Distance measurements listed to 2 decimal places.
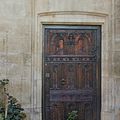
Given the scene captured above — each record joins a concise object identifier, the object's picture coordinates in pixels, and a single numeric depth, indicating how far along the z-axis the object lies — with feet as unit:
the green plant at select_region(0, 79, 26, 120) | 17.67
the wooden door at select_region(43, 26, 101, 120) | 19.67
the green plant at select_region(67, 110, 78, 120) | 17.77
